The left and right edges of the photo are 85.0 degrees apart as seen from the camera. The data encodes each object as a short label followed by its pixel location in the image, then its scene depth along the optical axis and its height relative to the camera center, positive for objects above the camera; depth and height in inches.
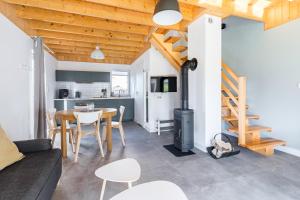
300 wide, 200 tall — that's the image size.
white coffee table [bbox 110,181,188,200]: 37.3 -22.7
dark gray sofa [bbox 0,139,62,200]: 45.0 -25.3
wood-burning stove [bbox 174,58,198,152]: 120.2 -17.0
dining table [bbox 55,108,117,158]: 113.7 -15.1
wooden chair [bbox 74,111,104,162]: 109.0 -14.5
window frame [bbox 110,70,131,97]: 264.1 +19.0
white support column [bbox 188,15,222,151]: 117.6 +14.9
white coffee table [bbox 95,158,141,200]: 49.9 -24.2
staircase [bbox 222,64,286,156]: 113.8 -25.2
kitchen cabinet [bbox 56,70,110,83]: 224.2 +30.0
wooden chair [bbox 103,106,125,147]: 138.1 -23.6
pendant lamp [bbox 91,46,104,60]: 154.9 +41.0
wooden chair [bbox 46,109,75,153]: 122.6 -23.4
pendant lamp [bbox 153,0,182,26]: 73.0 +39.9
